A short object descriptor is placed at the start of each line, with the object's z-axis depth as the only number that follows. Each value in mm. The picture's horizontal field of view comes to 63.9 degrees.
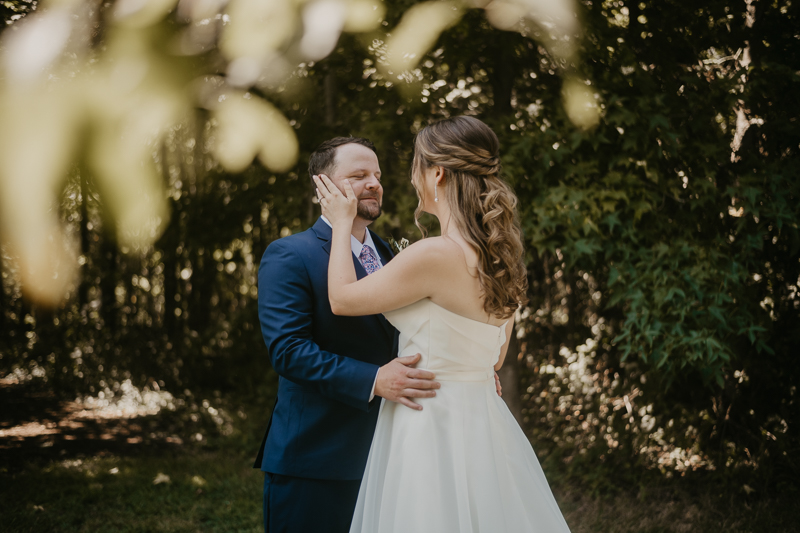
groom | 2021
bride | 1946
